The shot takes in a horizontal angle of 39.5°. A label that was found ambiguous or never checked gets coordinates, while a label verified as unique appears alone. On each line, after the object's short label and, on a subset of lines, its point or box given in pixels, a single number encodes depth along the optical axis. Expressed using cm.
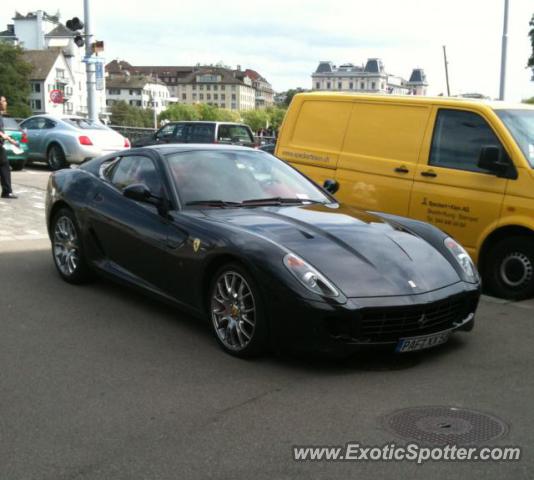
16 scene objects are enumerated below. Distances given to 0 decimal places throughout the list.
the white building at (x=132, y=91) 18975
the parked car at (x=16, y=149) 1802
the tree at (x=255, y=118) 18112
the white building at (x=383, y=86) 19025
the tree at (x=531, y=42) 5219
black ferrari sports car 447
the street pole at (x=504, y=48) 2162
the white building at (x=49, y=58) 13012
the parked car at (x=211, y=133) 2155
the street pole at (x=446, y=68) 1628
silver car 1861
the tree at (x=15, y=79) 10325
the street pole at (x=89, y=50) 2398
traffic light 2281
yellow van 674
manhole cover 358
